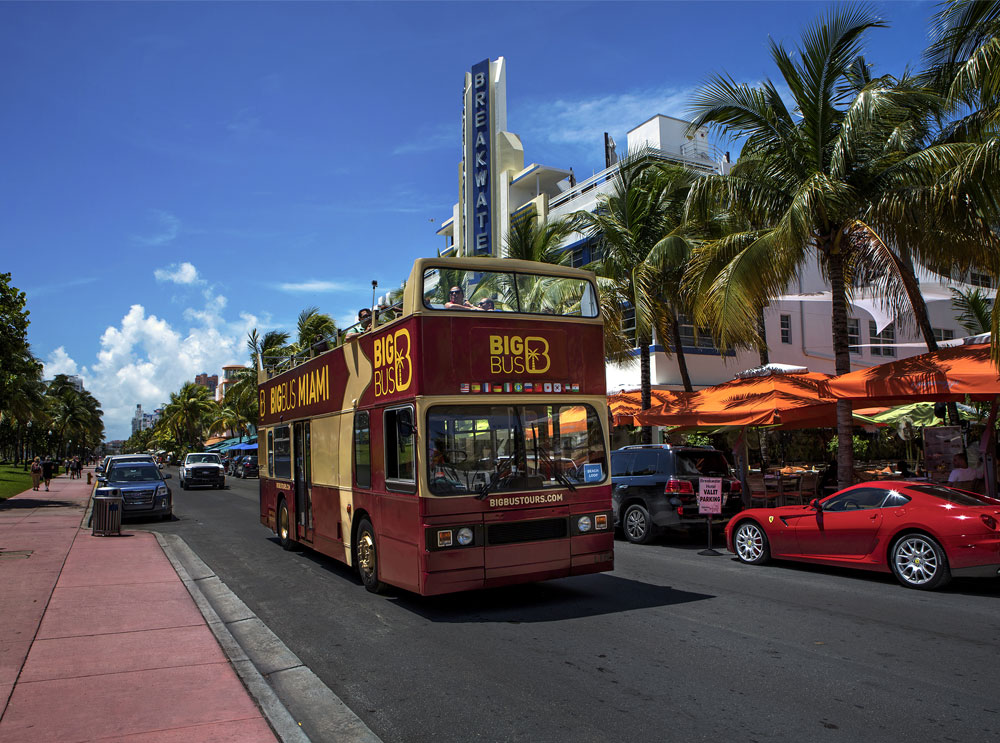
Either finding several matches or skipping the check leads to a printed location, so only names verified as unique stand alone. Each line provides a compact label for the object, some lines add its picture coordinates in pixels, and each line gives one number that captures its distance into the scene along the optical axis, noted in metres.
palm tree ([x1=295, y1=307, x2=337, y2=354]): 39.93
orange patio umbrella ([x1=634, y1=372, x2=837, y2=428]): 14.23
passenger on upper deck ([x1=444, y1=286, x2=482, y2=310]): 8.34
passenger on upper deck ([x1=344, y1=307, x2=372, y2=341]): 9.63
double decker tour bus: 7.90
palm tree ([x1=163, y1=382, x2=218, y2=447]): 86.12
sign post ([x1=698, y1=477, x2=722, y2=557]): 12.55
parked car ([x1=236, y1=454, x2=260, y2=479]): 48.78
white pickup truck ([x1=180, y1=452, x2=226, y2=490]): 35.81
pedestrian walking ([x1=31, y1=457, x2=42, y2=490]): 35.94
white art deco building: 27.78
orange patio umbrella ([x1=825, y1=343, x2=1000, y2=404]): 11.06
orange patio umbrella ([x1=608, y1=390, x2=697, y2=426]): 18.02
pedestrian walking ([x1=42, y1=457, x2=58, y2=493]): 35.97
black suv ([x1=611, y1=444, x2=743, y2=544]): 13.58
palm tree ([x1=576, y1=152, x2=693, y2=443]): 19.17
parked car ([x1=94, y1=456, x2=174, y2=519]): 19.67
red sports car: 8.73
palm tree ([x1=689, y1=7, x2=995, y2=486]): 12.83
